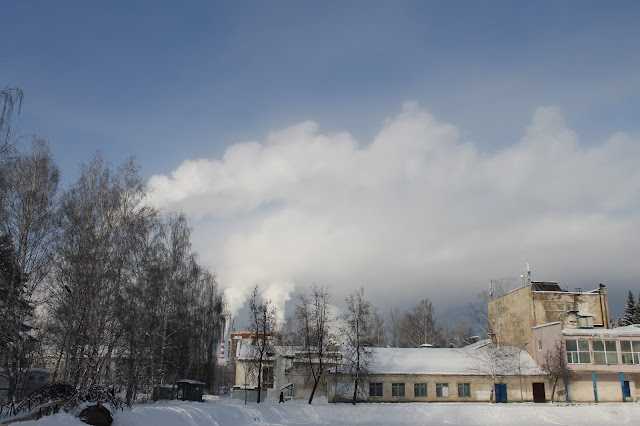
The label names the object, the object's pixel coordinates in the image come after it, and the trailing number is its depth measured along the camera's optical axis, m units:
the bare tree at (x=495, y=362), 45.90
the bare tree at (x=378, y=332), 90.75
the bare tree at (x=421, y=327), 84.69
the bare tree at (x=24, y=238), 25.50
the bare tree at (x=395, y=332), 95.00
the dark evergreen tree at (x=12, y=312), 24.92
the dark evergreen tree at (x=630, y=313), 65.62
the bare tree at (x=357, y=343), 44.34
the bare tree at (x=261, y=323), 46.06
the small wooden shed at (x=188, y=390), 41.47
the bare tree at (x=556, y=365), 45.78
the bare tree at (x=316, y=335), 45.53
